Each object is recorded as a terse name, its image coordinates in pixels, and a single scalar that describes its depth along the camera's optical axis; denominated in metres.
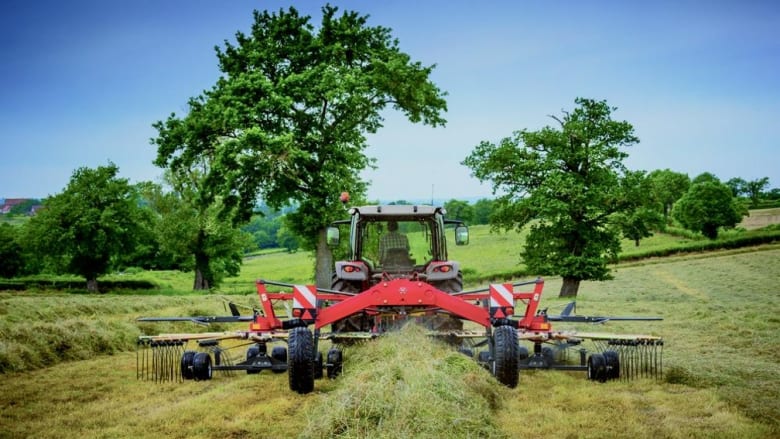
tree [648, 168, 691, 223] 70.38
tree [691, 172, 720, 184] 87.49
